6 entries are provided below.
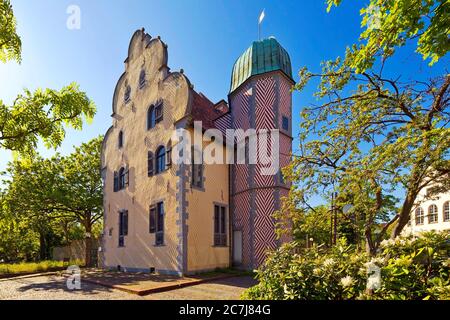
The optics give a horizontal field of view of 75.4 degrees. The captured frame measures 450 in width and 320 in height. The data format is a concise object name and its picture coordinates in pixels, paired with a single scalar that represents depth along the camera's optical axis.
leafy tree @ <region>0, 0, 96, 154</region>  8.96
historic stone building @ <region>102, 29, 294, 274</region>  14.98
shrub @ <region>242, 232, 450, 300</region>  3.49
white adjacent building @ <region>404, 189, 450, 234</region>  43.97
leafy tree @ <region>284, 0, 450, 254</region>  4.13
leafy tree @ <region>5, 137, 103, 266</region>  21.80
